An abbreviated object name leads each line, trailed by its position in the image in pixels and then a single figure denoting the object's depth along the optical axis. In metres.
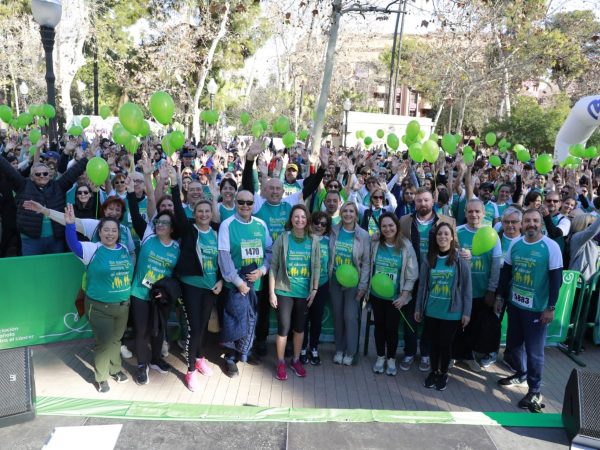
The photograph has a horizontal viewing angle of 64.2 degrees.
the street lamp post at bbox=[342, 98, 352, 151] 20.97
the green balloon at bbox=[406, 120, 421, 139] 8.54
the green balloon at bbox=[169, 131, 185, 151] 6.89
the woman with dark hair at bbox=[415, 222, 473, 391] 4.51
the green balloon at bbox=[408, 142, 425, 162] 7.01
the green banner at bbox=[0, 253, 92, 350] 5.02
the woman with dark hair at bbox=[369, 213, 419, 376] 4.71
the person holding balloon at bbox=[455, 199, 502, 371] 4.84
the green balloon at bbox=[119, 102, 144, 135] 5.84
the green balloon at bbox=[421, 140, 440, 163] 7.01
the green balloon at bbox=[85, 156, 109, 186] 5.34
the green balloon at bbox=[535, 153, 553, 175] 8.56
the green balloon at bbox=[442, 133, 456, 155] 8.30
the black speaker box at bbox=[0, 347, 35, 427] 2.33
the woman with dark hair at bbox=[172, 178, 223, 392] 4.49
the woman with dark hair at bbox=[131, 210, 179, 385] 4.47
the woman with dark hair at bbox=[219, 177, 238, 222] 5.35
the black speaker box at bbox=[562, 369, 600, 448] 2.35
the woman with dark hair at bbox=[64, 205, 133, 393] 4.27
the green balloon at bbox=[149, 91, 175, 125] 5.89
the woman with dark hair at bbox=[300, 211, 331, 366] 4.82
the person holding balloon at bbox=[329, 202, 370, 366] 4.80
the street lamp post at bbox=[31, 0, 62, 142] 8.27
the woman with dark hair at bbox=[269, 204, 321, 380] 4.69
